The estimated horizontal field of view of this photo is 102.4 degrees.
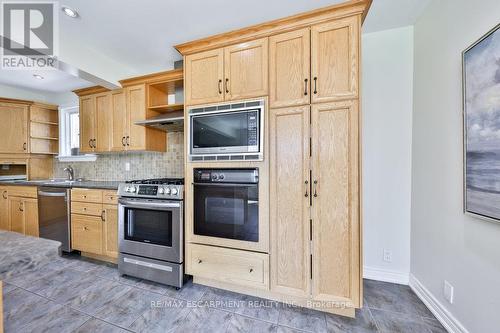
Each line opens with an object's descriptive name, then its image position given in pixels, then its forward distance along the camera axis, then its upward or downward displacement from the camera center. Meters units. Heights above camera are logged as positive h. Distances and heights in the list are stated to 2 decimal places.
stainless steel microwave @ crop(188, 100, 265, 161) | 1.72 +0.31
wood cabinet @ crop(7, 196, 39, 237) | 2.93 -0.73
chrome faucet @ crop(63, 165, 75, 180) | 3.44 -0.10
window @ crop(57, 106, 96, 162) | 3.66 +0.62
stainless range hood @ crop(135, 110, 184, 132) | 2.22 +0.51
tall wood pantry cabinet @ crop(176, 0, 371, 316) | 1.51 +0.14
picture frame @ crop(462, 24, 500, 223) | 1.09 +0.22
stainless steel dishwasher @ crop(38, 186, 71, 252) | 2.57 -0.63
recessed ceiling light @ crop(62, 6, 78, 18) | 1.69 +1.32
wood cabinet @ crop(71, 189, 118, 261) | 2.36 -0.68
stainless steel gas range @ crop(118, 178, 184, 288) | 1.96 -0.66
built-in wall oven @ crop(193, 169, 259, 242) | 1.75 -0.34
